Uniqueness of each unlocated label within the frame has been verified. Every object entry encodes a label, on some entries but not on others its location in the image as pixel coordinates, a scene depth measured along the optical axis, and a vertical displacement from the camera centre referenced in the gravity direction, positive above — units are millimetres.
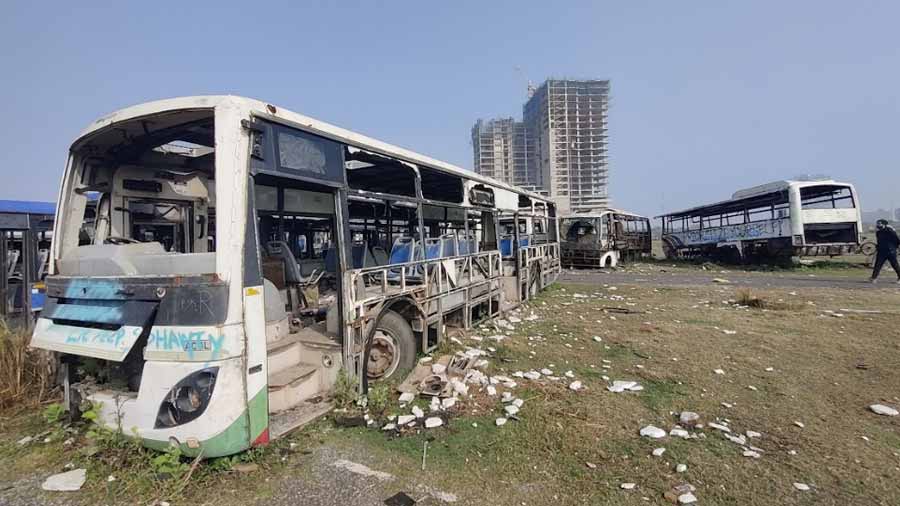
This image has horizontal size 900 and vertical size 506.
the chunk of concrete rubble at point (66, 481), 2379 -1355
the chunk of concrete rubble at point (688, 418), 3197 -1474
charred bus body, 17719 +228
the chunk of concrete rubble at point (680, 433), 2992 -1483
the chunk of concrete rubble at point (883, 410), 3301 -1508
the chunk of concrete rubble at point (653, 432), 3003 -1477
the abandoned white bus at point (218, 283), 2346 -215
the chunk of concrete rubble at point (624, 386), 3932 -1464
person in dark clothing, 10562 -367
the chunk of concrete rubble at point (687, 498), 2232 -1479
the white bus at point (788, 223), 13828 +495
